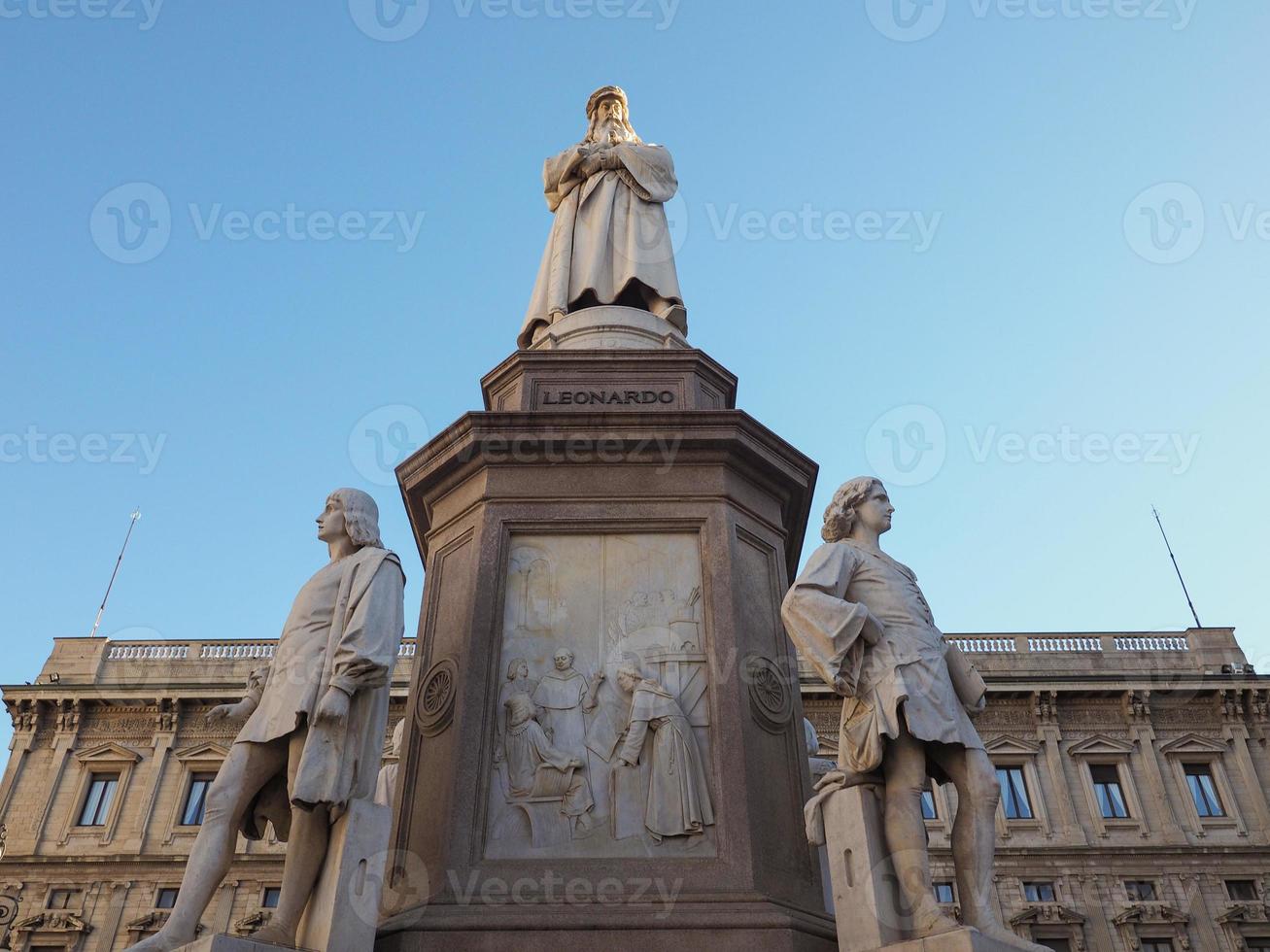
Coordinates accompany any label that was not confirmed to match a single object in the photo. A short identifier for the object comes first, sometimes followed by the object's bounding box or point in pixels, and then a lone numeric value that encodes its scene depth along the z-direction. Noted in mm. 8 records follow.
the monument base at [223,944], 4871
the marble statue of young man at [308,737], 5719
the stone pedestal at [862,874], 5578
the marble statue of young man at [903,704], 5812
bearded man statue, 10844
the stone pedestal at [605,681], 6215
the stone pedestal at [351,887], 5574
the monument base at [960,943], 4980
